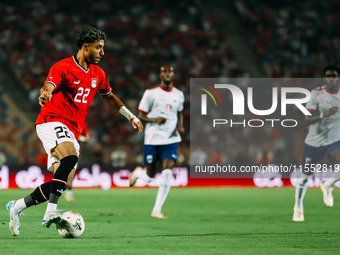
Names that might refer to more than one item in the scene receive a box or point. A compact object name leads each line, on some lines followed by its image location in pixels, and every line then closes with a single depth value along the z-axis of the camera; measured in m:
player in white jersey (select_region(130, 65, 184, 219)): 21.80
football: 13.91
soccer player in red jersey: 14.05
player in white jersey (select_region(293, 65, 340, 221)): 19.81
